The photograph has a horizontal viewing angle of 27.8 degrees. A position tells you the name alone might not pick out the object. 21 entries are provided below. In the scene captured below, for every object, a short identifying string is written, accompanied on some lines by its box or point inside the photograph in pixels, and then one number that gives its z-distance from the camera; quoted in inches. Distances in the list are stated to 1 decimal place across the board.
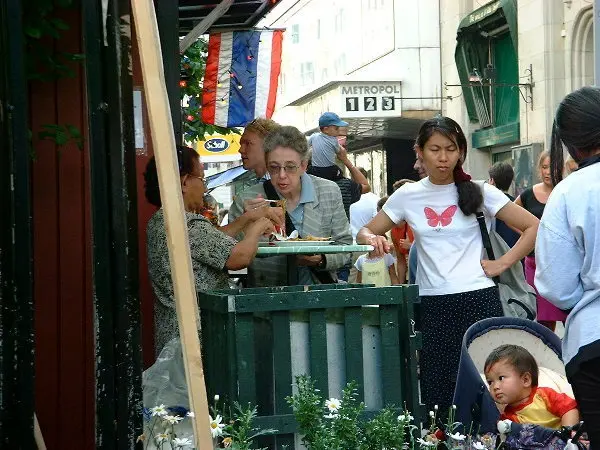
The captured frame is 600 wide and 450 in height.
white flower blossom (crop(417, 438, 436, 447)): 162.9
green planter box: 173.3
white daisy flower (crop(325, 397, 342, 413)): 162.2
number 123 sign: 1321.4
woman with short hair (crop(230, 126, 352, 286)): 243.8
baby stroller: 213.6
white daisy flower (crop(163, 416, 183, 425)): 159.6
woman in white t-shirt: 230.2
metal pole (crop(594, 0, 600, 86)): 228.7
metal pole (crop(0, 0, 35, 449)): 137.6
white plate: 219.3
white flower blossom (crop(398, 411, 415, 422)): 164.5
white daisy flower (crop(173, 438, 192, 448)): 154.4
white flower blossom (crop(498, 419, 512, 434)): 184.1
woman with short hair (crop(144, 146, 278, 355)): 209.5
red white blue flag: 478.6
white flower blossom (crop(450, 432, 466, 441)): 164.7
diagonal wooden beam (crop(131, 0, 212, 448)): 114.4
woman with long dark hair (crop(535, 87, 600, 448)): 151.6
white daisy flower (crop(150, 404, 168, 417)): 164.6
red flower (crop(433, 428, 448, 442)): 197.9
